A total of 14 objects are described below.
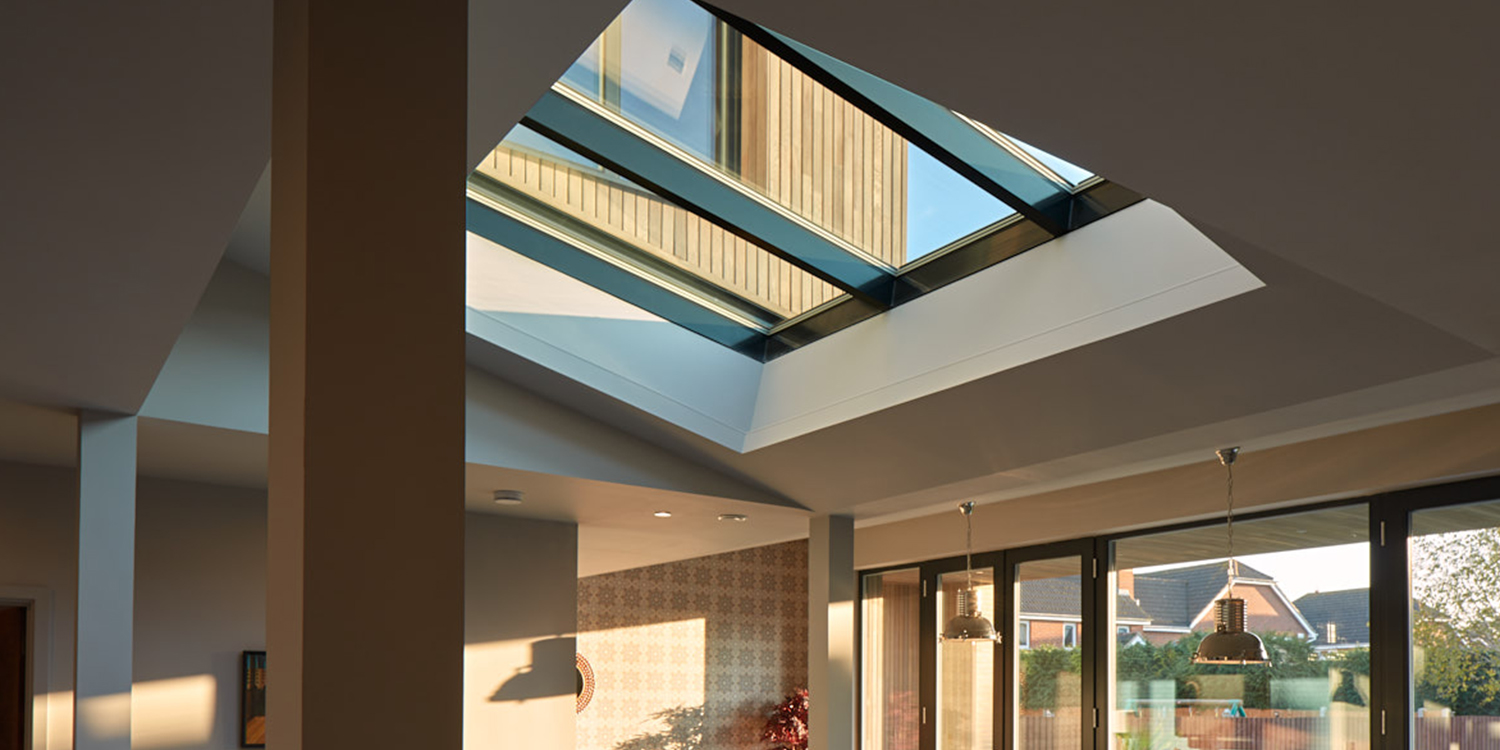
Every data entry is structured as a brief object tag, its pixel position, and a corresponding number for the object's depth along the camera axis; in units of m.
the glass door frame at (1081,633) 7.29
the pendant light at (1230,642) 5.00
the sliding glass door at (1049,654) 7.47
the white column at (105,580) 3.96
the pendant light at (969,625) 6.65
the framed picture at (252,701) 5.75
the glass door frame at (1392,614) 5.45
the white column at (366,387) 1.15
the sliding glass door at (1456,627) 5.12
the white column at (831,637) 6.15
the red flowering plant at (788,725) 10.61
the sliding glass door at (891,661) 9.02
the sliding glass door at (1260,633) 5.85
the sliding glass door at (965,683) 8.18
